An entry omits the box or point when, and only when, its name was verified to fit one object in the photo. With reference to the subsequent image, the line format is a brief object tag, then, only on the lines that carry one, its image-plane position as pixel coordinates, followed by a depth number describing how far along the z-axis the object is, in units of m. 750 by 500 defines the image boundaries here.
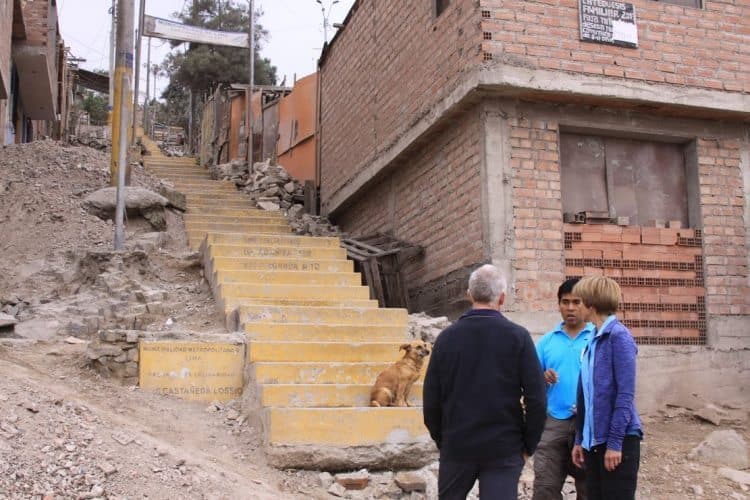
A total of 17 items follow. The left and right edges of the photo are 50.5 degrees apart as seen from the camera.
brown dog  6.52
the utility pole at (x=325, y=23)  25.79
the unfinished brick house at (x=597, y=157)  8.55
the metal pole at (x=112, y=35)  30.67
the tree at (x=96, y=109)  40.75
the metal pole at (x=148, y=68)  40.71
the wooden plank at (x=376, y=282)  10.12
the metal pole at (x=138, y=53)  14.79
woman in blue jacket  3.75
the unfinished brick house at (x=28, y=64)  13.68
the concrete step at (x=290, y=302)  8.52
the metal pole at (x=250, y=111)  17.70
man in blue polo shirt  4.54
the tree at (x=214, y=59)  34.84
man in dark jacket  3.62
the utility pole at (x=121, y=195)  9.86
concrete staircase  6.05
